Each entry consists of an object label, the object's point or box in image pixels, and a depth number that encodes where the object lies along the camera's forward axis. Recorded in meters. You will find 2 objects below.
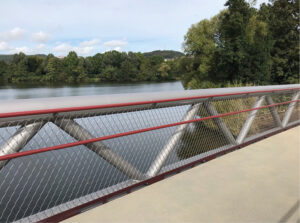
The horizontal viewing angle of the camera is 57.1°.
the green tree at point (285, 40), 31.33
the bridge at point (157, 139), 2.31
